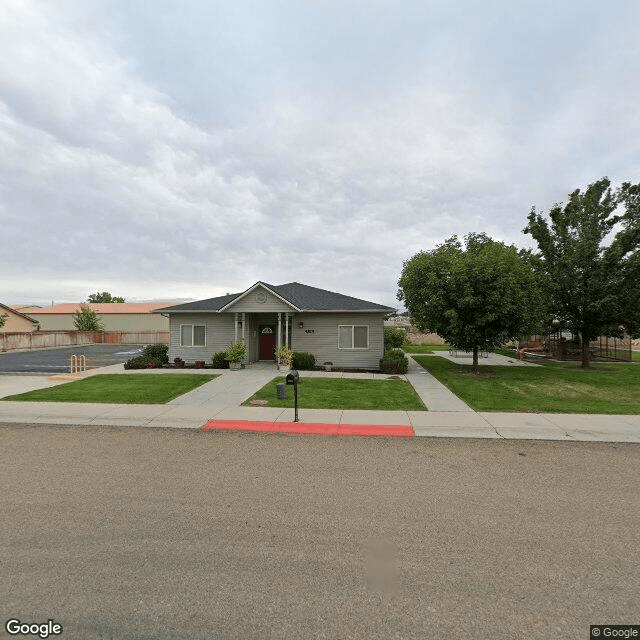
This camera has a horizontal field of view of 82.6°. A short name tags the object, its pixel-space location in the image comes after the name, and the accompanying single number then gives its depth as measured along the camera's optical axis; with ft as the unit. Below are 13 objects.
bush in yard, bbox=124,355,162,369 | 65.31
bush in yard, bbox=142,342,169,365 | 69.56
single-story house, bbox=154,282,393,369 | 67.41
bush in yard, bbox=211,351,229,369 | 65.77
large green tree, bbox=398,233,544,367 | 56.08
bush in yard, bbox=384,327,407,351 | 108.43
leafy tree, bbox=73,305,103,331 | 158.71
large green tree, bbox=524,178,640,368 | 63.98
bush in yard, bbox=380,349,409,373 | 61.31
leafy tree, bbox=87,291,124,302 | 280.18
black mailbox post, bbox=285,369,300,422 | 31.24
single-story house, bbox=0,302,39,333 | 140.97
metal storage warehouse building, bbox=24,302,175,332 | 191.11
